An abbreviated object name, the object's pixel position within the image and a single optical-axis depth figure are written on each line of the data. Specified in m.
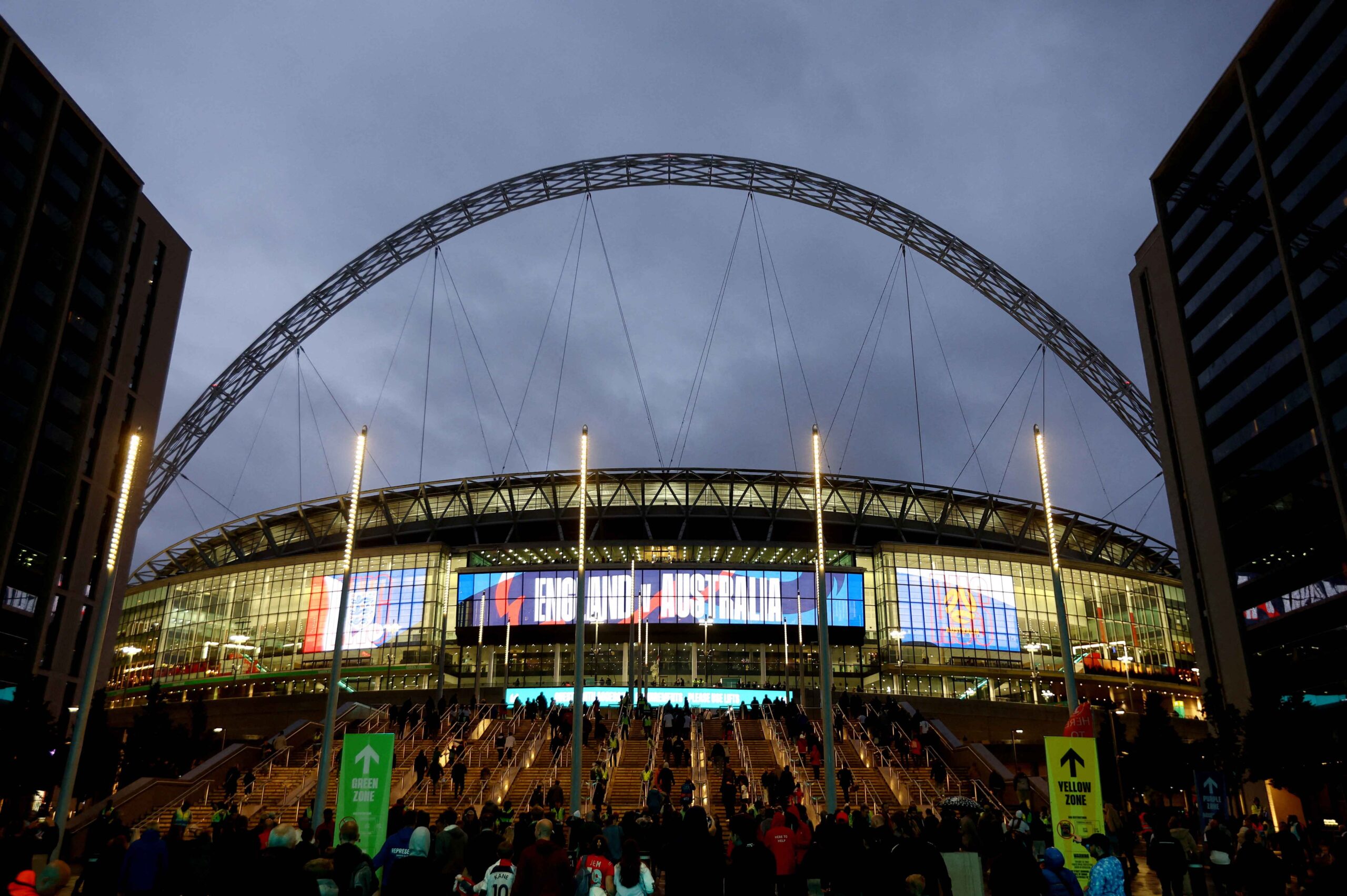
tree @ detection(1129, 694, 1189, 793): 44.44
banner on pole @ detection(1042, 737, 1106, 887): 17.12
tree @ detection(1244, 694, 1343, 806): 43.94
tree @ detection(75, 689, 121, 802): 49.22
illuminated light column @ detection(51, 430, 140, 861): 26.69
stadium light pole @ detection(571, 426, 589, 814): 24.75
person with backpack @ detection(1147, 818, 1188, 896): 16.27
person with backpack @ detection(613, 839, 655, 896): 11.14
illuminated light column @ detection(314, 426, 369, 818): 25.00
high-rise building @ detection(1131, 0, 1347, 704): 63.28
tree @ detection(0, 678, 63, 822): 43.28
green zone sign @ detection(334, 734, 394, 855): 17.80
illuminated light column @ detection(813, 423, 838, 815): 23.95
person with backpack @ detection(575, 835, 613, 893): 12.16
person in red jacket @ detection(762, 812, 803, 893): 14.98
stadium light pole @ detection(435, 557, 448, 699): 70.29
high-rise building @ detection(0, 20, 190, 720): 71.12
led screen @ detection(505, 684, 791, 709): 74.19
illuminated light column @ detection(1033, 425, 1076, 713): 22.89
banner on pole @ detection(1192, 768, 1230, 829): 26.84
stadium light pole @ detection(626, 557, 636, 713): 46.47
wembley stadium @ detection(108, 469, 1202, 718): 80.12
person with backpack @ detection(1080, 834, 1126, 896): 11.91
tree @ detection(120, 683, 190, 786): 49.66
